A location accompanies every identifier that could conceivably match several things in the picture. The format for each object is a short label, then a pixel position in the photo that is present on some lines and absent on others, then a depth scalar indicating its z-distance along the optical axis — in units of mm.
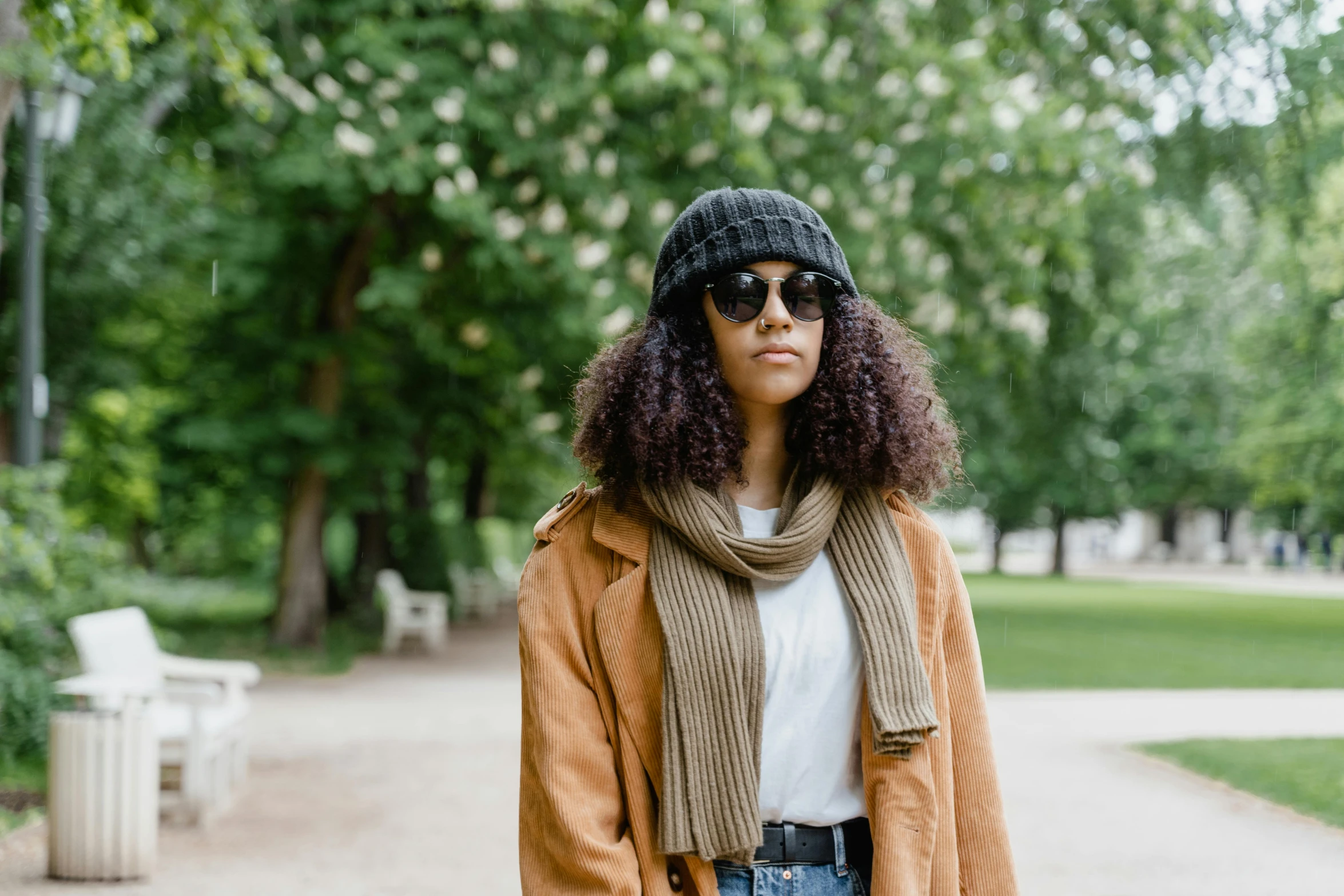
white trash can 5957
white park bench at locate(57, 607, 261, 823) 7082
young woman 1980
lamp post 9383
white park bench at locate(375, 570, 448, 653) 17203
